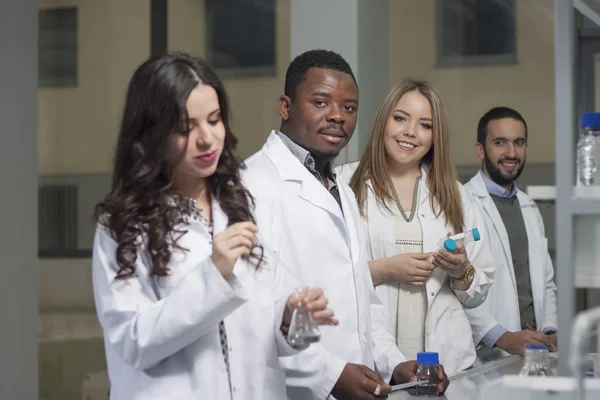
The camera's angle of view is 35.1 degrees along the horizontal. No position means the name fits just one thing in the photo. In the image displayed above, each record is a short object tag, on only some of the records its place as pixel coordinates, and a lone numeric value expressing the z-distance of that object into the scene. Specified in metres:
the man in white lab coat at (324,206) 2.44
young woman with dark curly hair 1.78
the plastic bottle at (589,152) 1.81
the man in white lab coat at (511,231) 3.76
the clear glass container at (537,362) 1.91
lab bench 2.24
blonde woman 2.98
